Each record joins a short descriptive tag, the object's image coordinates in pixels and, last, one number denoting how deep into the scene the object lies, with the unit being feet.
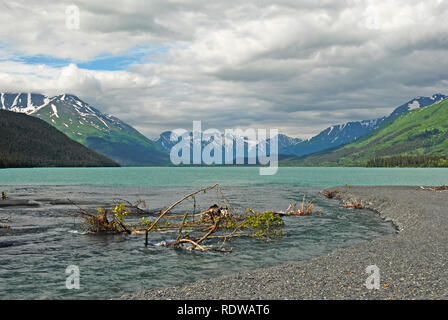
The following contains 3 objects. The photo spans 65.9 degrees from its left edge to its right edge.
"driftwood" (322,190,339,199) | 243.40
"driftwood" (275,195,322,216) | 149.79
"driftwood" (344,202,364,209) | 179.75
